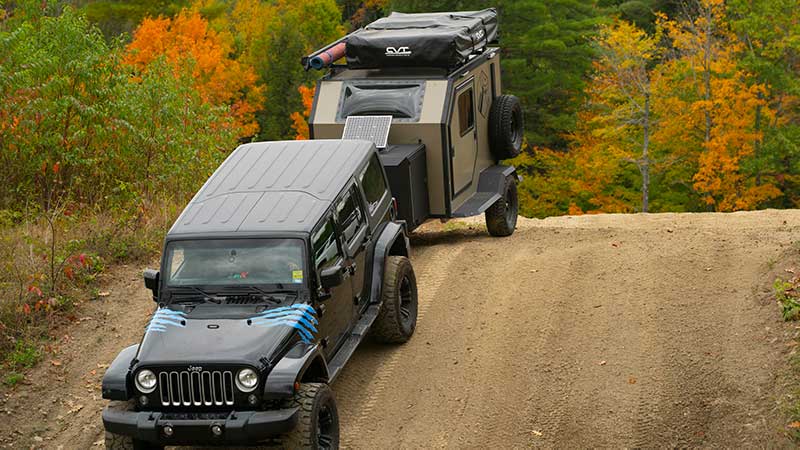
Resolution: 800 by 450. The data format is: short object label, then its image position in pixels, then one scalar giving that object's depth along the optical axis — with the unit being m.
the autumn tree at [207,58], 45.72
